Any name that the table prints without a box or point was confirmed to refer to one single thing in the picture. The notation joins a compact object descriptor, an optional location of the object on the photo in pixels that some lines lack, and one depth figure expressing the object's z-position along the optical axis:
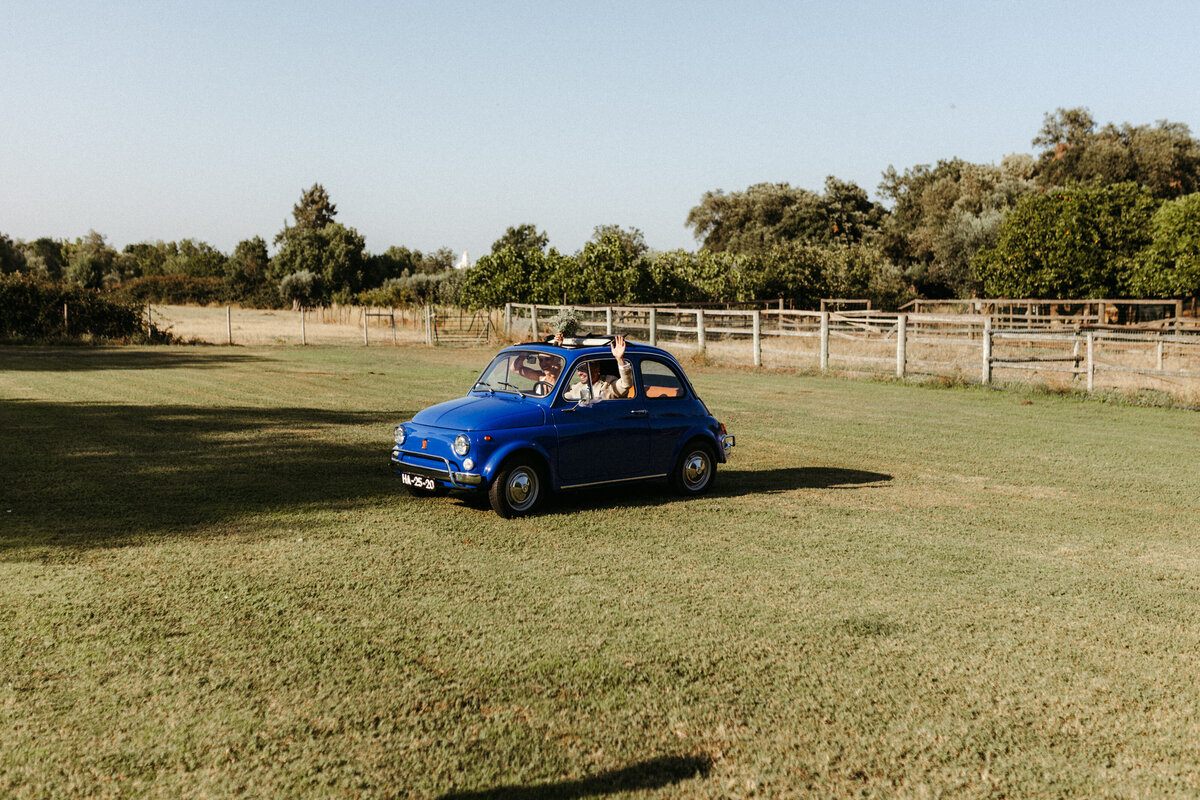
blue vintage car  8.53
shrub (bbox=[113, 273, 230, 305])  91.25
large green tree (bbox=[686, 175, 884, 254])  88.12
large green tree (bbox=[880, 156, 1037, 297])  66.00
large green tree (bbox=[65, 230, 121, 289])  92.62
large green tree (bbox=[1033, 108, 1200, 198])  69.31
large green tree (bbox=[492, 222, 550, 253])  106.06
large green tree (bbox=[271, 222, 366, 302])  97.44
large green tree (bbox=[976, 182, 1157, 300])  49.09
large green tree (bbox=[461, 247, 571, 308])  52.50
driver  9.18
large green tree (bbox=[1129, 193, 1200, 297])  43.25
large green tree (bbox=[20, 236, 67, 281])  97.69
